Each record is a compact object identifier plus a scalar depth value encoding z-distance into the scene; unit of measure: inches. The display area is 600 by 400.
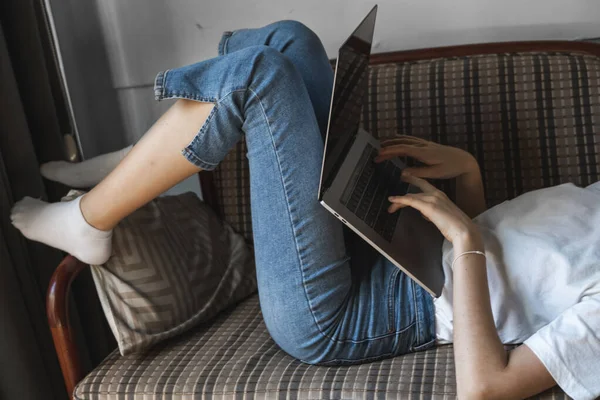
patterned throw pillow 46.2
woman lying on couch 35.9
